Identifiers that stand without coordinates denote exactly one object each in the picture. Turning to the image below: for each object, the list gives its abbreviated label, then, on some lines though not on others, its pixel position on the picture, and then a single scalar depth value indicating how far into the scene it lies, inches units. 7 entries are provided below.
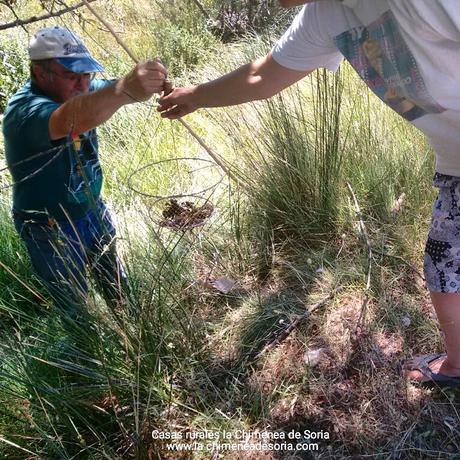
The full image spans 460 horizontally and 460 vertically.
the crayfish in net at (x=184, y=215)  90.9
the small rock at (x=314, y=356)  79.3
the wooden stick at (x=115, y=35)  69.2
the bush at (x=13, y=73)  205.8
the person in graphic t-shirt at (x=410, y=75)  52.7
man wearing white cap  73.5
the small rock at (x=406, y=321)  84.0
